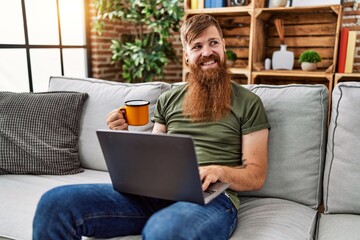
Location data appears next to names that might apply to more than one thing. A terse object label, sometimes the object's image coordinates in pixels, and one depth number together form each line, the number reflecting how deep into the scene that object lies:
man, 1.04
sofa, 1.30
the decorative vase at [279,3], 2.72
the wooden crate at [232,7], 2.73
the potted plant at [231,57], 2.98
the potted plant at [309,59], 2.71
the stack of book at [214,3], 2.89
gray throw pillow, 1.72
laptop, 0.94
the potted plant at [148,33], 3.03
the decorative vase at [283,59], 2.87
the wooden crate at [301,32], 2.86
